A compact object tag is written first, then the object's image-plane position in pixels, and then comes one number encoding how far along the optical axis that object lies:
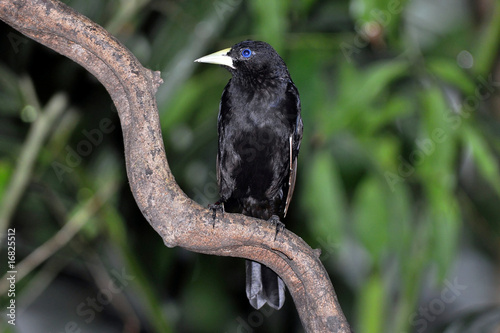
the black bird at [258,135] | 4.73
